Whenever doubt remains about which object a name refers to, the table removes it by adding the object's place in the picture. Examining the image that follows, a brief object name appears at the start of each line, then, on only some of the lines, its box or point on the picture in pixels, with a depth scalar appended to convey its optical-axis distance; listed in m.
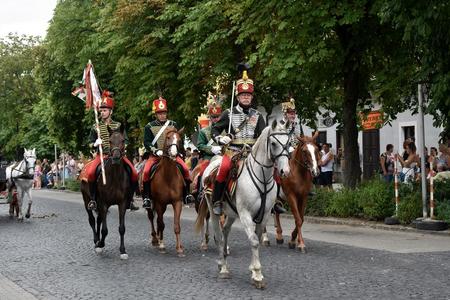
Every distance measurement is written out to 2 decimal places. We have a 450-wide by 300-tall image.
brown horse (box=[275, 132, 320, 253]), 14.62
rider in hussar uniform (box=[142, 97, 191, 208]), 14.70
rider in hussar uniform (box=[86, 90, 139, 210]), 14.66
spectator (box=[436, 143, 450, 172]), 20.73
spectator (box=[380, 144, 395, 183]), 27.59
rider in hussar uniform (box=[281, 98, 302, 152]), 15.15
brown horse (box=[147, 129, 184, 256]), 14.57
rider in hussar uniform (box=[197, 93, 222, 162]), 14.27
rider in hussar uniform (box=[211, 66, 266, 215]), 11.90
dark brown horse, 14.52
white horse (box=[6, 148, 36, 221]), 24.11
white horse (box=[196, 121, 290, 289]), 10.49
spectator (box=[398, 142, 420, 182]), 23.47
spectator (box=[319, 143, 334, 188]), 27.17
